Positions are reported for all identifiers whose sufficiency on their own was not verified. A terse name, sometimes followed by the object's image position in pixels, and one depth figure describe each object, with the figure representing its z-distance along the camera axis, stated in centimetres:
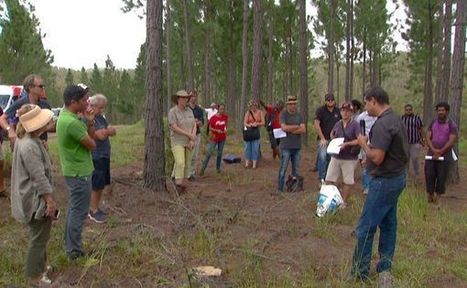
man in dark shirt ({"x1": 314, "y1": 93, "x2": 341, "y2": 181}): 850
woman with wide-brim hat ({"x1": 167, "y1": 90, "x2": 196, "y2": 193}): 768
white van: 1922
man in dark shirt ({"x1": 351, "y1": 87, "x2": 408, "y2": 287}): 419
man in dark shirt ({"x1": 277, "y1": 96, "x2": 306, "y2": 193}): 812
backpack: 842
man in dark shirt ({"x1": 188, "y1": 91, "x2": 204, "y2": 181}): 954
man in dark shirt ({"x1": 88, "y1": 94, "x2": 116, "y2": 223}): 597
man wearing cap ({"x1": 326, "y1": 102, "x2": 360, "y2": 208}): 705
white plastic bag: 646
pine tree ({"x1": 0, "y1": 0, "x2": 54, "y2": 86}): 2145
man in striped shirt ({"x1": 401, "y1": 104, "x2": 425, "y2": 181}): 911
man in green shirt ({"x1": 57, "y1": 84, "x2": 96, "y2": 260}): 457
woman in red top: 1020
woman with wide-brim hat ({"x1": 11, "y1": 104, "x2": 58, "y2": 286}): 404
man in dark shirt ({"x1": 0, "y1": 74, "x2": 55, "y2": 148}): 605
